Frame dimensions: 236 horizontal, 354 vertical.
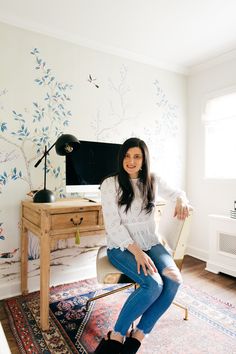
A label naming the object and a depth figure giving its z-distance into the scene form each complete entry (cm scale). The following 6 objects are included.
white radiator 257
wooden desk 175
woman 140
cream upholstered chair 159
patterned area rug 154
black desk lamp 200
